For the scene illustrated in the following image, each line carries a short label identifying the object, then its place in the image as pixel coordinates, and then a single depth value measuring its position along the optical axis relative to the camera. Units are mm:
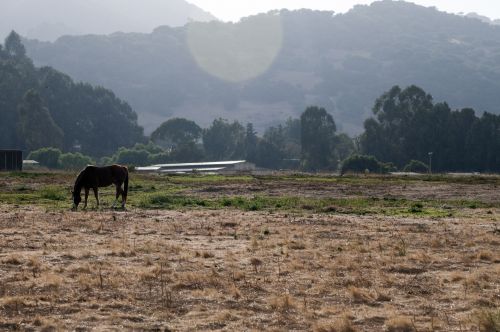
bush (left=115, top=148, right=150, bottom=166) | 191750
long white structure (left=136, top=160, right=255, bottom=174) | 158175
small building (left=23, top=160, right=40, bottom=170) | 151162
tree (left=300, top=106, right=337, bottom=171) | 199462
